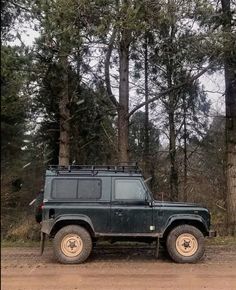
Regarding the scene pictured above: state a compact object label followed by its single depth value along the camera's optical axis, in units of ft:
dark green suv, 19.45
